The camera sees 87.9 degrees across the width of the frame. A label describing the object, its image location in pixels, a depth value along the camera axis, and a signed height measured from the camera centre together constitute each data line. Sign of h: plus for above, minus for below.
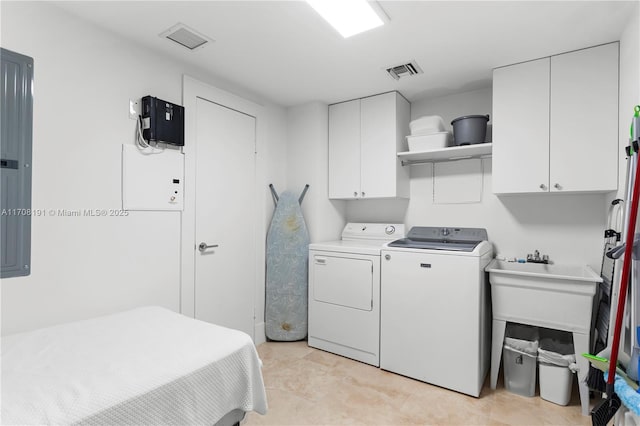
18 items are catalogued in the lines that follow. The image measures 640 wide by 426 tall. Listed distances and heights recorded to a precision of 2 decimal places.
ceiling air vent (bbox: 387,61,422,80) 2.59 +1.16
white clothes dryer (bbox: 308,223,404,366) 2.83 -0.75
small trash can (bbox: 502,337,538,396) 2.34 -1.08
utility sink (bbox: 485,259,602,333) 2.17 -0.57
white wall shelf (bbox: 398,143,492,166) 2.74 +0.55
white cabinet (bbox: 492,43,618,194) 2.21 +0.65
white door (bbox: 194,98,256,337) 2.72 -0.03
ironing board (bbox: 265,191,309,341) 3.29 -0.65
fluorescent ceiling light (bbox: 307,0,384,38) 1.84 +1.16
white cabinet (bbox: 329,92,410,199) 3.13 +0.66
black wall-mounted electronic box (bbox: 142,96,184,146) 2.28 +0.64
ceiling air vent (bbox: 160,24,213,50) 2.12 +1.17
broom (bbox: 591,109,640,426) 1.40 -0.54
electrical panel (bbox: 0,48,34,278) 1.68 +0.25
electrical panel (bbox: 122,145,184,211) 2.21 +0.23
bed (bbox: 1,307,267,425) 1.15 -0.65
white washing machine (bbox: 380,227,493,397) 2.37 -0.75
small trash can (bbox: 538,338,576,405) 2.21 -1.08
